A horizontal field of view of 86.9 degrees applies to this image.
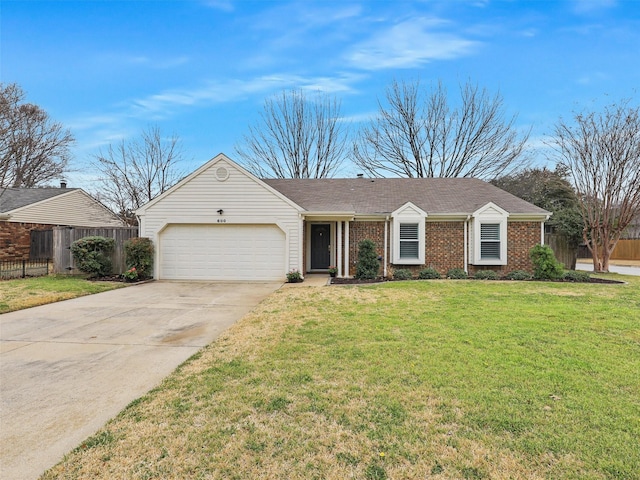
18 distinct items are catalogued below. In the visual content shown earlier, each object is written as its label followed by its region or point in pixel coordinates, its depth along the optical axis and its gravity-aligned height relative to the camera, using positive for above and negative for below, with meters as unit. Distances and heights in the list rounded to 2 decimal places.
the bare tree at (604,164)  14.59 +3.60
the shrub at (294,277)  11.77 -1.18
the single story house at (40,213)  17.08 +1.73
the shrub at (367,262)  12.23 -0.67
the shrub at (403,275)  12.20 -1.13
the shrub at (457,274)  12.35 -1.11
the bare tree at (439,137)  23.23 +7.74
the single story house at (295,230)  12.21 +0.53
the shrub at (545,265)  11.79 -0.72
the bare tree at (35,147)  21.32 +6.71
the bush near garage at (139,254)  11.70 -0.41
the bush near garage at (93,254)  11.83 -0.43
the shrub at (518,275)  12.00 -1.11
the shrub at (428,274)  12.30 -1.10
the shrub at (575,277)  11.60 -1.13
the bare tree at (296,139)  23.06 +7.43
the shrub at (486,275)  12.16 -1.13
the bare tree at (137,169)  19.48 +4.33
